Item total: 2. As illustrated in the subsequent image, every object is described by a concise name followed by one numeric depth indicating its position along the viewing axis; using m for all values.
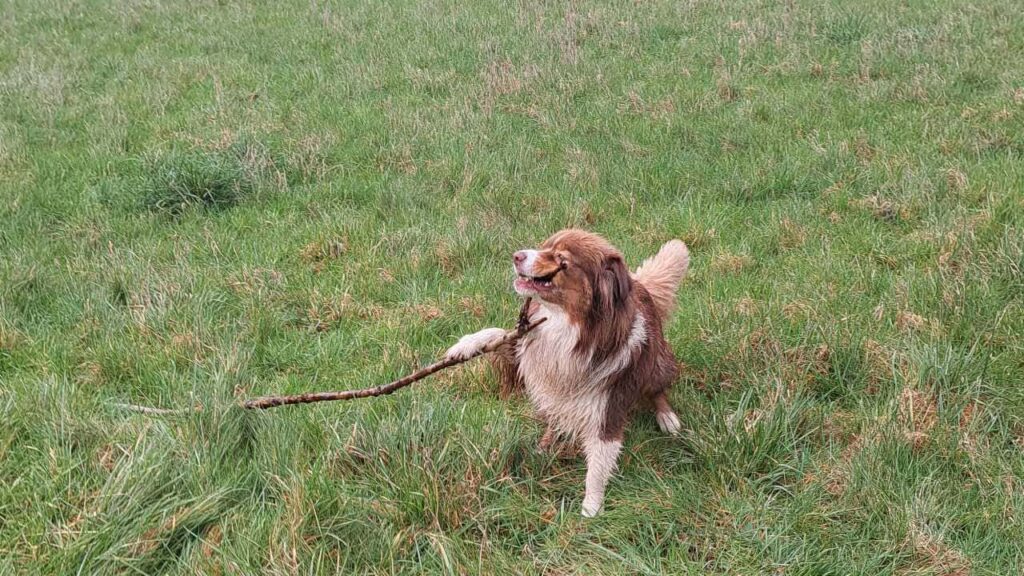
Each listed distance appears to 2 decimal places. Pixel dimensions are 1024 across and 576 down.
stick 2.83
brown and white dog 2.72
